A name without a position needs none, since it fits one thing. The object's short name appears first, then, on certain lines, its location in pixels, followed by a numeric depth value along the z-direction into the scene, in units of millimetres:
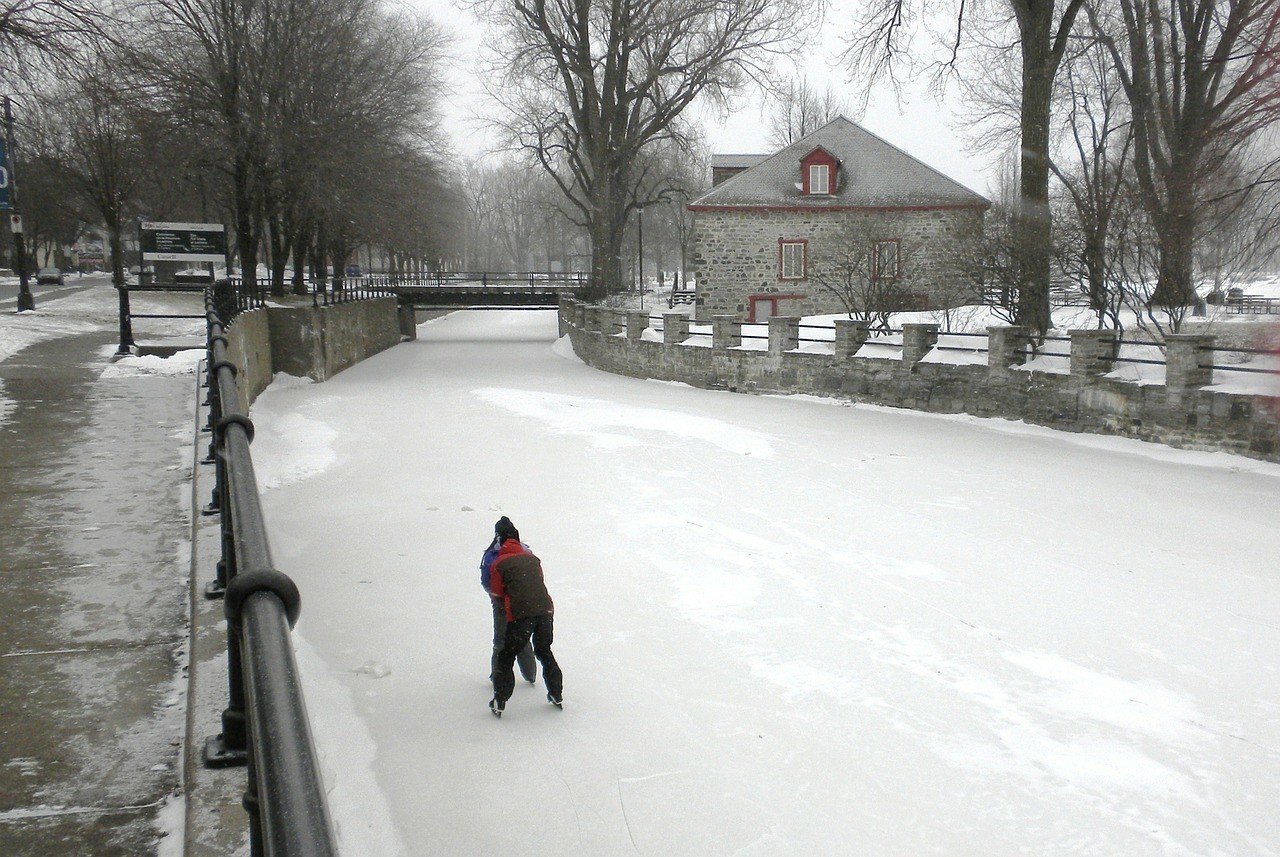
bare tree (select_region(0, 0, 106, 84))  11500
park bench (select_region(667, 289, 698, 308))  49600
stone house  36375
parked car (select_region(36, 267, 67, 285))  44375
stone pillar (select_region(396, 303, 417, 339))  45000
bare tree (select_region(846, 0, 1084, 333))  20188
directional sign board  21297
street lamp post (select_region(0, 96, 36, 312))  22922
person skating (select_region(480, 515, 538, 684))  6762
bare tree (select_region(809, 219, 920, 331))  27000
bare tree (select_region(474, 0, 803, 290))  34406
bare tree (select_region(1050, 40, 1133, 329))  19234
